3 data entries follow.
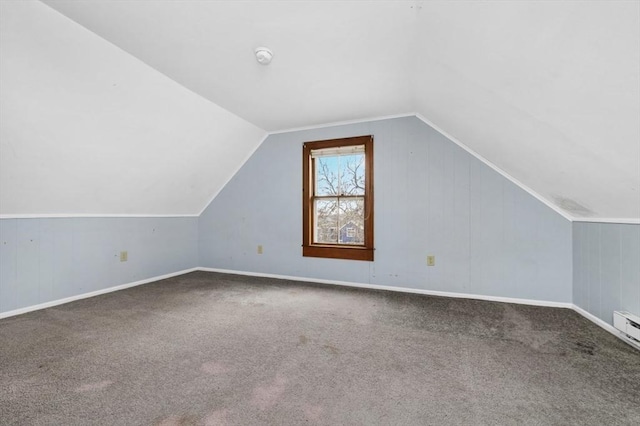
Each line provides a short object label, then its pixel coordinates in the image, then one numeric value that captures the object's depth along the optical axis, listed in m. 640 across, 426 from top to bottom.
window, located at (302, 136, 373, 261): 3.47
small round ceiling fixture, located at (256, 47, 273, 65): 1.95
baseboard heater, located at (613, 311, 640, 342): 1.86
